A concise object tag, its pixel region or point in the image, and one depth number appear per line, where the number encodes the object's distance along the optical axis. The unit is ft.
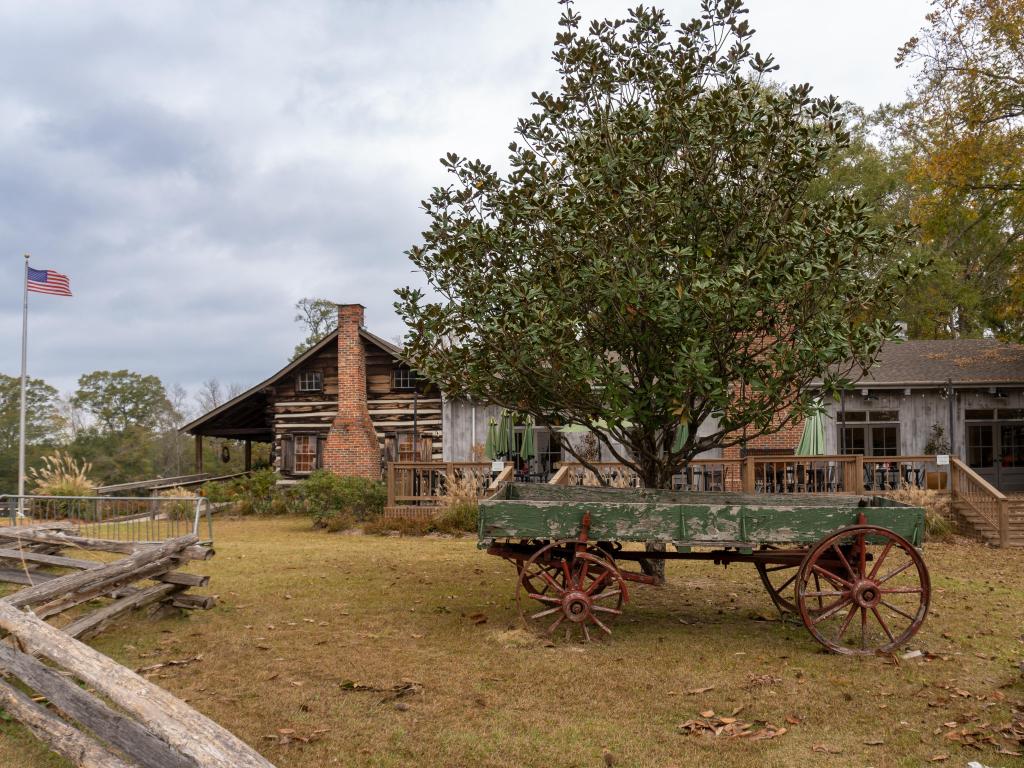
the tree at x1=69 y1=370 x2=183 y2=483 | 145.89
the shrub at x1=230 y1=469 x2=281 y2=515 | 74.64
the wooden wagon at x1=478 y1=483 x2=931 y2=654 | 25.52
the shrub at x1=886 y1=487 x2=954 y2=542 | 52.34
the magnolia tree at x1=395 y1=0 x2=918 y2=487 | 27.81
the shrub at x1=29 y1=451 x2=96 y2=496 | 68.23
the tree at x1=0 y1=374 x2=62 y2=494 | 129.49
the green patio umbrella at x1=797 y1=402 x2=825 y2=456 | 59.26
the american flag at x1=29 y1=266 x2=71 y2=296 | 73.67
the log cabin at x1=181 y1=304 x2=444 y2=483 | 78.74
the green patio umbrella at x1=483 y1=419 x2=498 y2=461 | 67.97
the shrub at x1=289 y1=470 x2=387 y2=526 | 61.93
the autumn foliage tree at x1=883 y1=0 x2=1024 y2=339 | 66.74
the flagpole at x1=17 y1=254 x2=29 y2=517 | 74.08
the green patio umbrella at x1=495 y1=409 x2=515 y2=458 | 66.67
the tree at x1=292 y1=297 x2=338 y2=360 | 155.12
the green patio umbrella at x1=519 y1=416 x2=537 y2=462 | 65.87
